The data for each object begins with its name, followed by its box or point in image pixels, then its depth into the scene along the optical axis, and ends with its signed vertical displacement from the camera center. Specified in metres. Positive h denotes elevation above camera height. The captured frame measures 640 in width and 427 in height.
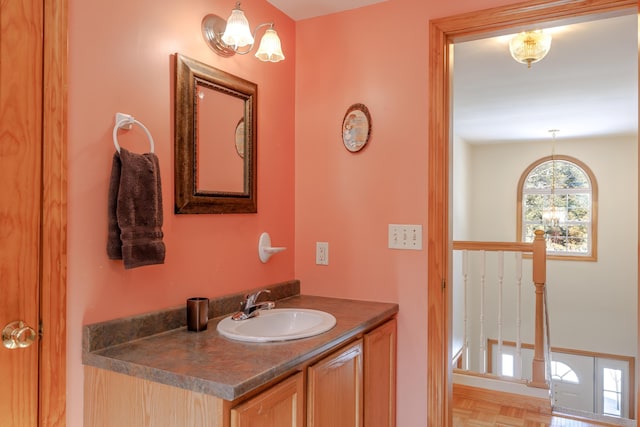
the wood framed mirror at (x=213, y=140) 1.61 +0.32
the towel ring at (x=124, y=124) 1.36 +0.30
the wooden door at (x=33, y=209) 1.13 +0.03
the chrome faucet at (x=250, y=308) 1.66 -0.35
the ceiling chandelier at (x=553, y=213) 6.02 +0.10
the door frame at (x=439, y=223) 1.93 -0.01
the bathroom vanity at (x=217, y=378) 1.11 -0.45
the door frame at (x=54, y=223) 1.20 -0.01
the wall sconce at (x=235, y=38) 1.64 +0.71
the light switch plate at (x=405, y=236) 1.98 -0.08
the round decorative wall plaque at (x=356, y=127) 2.11 +0.45
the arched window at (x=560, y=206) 5.87 +0.20
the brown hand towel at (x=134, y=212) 1.32 +0.02
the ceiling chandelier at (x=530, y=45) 2.48 +1.00
